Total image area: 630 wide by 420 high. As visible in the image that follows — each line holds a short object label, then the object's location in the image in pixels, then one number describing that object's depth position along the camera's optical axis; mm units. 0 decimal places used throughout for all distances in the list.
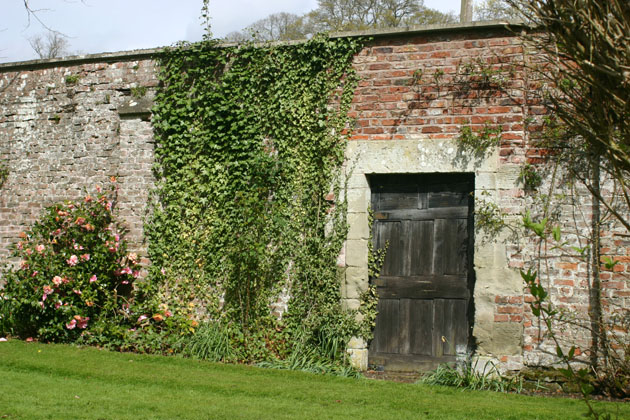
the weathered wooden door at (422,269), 6766
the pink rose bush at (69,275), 7418
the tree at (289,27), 19970
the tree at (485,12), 15473
